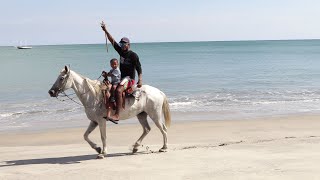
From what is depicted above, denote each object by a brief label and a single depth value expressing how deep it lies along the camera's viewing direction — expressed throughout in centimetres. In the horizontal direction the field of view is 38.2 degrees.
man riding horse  1005
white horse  970
